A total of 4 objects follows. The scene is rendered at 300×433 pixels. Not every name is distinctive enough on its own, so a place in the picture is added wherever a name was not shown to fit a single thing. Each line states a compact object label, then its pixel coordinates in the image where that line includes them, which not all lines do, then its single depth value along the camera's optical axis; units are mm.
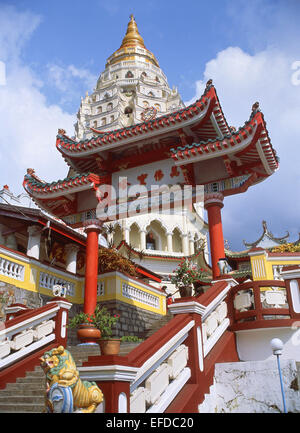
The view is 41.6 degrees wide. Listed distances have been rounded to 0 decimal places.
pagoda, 11797
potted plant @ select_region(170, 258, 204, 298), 9602
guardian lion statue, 3805
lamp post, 5605
